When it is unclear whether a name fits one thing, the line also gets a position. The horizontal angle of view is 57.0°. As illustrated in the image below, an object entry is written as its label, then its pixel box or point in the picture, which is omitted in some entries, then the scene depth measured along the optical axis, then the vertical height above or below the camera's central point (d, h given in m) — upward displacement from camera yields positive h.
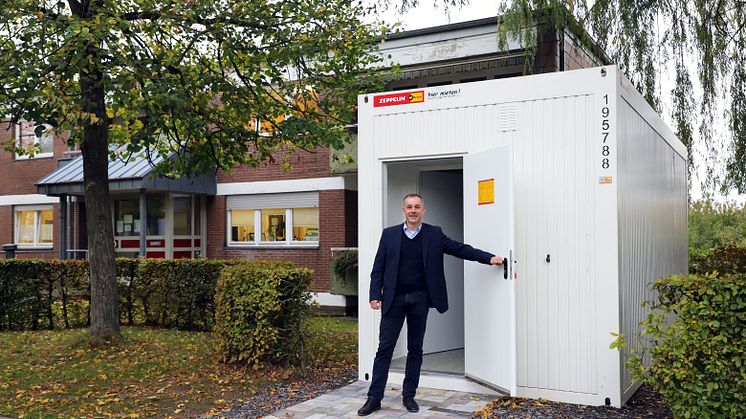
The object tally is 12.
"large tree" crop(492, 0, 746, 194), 11.59 +3.16
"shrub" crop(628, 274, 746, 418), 5.25 -0.92
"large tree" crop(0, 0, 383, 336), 8.24 +2.21
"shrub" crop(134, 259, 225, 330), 11.98 -0.95
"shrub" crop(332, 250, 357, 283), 15.47 -0.62
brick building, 14.73 +1.09
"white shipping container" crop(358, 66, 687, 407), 6.48 +0.20
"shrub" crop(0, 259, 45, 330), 12.51 -1.01
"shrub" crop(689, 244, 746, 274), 13.10 -0.55
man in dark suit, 6.34 -0.48
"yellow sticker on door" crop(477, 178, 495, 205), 6.70 +0.44
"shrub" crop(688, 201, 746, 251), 26.50 +0.42
